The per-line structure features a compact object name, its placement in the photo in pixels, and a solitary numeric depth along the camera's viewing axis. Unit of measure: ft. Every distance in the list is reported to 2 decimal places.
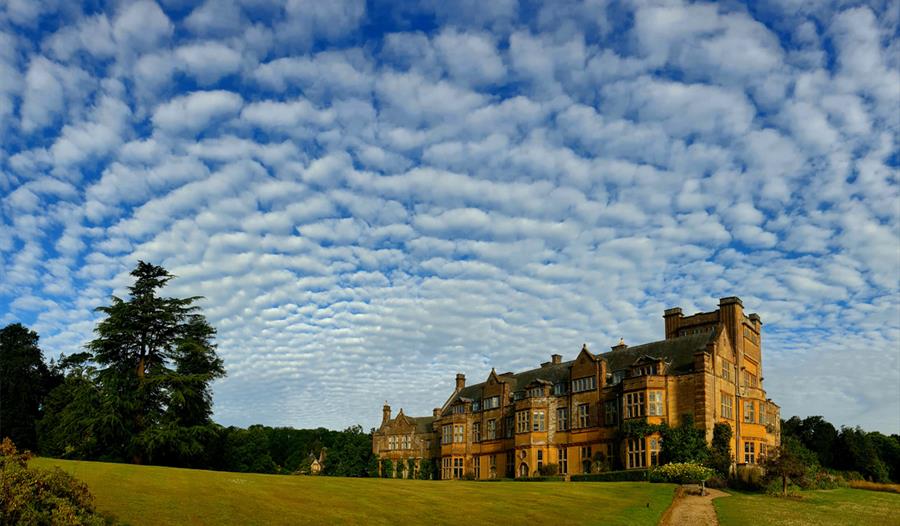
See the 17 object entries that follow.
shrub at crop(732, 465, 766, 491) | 146.22
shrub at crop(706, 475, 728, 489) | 156.08
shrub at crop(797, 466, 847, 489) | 147.99
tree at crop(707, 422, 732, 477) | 170.40
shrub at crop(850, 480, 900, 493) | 164.55
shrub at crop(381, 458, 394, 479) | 285.64
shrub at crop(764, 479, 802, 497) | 138.18
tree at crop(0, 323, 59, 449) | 239.09
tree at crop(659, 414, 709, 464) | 174.29
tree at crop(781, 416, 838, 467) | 319.88
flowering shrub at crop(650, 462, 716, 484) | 142.72
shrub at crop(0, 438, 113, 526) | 50.67
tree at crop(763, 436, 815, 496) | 134.82
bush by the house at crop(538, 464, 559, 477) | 208.74
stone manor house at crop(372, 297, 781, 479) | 185.16
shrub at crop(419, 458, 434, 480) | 274.36
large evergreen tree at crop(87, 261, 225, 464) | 167.02
